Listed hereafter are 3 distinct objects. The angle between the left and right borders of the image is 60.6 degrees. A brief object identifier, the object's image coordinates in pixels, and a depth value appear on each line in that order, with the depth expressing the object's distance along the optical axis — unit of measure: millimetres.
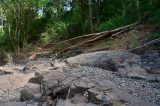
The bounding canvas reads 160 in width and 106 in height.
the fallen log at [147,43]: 3608
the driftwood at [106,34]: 4564
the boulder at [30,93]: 2545
